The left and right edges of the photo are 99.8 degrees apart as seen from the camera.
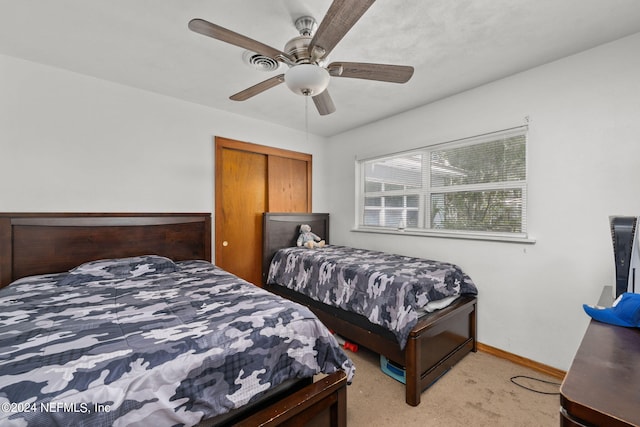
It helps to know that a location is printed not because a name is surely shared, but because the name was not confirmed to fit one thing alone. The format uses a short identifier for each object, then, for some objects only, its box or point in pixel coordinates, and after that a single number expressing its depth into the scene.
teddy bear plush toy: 3.54
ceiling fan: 1.20
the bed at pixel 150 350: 0.80
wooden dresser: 0.58
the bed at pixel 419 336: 1.81
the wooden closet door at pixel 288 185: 3.61
